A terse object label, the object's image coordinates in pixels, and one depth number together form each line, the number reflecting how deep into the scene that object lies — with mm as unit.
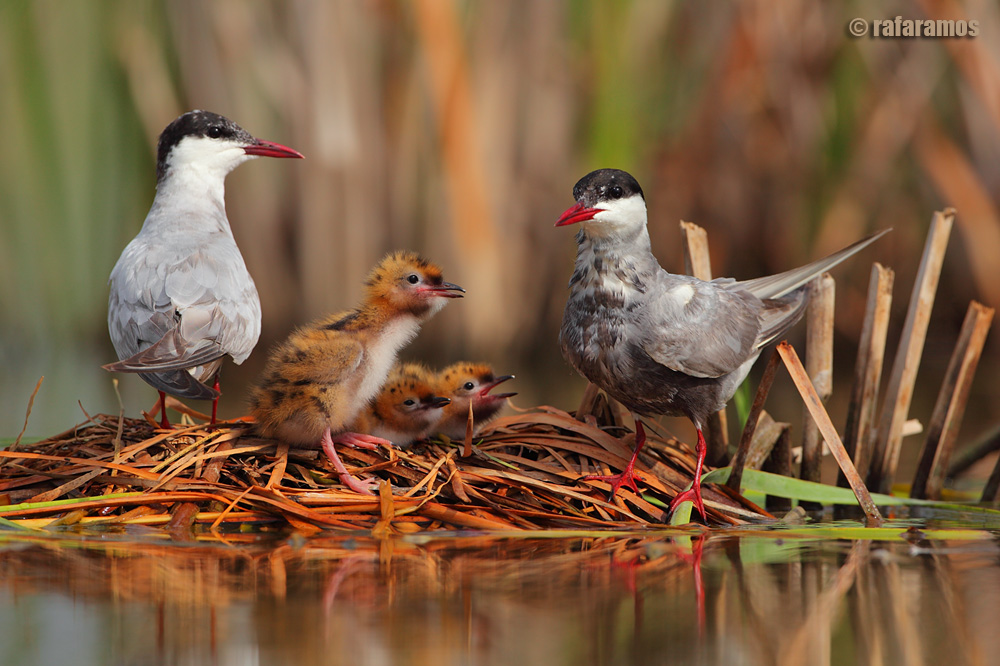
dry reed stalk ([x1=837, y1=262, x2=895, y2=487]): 8281
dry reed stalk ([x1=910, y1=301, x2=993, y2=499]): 8133
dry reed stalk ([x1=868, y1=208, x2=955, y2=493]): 8187
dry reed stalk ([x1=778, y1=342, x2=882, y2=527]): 6840
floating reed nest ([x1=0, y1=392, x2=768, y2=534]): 6414
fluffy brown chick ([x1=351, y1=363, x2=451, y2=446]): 7684
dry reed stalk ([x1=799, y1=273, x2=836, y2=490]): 8141
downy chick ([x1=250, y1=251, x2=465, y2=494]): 6957
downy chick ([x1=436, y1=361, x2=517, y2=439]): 8250
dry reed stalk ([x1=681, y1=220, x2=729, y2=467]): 8297
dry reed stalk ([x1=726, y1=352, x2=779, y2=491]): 7281
